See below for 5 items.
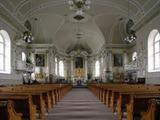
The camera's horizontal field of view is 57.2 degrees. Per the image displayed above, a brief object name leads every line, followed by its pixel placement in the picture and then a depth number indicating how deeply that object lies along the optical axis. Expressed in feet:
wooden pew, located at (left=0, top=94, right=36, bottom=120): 9.18
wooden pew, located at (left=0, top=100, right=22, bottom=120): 6.23
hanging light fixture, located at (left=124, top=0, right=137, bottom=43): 30.51
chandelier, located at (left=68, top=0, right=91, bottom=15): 27.90
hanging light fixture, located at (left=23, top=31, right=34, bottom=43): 29.29
